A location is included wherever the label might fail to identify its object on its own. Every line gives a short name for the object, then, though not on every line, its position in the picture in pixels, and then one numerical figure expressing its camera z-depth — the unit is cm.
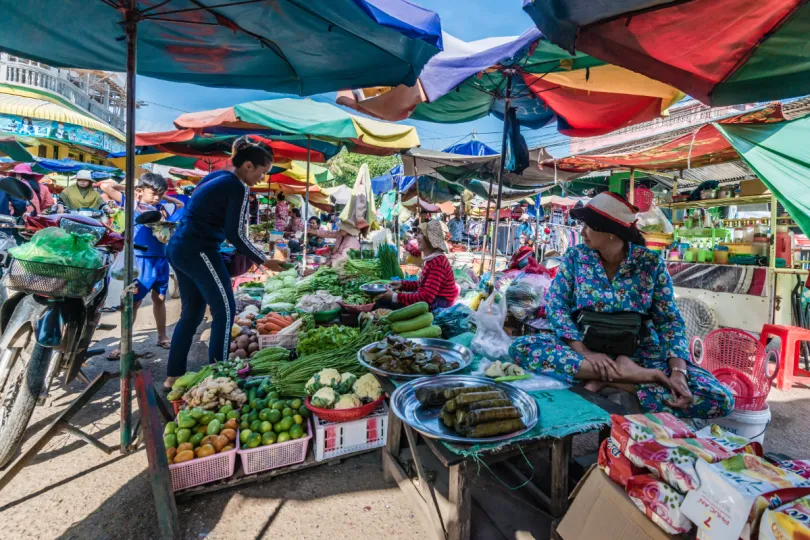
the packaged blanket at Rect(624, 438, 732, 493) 114
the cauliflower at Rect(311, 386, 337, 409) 242
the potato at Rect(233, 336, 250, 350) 375
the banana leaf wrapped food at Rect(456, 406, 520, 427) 161
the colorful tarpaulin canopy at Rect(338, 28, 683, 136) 335
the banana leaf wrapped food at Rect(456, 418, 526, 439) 158
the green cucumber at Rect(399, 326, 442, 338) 319
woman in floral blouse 225
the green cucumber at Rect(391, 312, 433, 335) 324
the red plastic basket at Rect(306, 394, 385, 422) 240
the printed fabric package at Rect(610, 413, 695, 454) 134
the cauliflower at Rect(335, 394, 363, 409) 244
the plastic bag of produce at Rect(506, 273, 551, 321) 395
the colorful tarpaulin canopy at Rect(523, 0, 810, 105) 197
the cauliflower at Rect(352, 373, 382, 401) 258
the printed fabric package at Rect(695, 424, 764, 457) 128
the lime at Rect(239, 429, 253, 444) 229
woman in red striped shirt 376
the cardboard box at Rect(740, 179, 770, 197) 507
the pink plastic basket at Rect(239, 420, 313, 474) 225
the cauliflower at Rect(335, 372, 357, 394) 260
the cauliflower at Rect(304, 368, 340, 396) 257
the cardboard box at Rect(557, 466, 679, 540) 122
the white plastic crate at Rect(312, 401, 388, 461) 245
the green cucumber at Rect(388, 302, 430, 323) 337
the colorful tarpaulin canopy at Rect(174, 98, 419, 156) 530
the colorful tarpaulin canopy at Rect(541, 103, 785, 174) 422
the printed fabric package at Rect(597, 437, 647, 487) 131
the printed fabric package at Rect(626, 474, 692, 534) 112
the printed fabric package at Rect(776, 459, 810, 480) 119
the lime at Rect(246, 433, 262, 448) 227
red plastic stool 383
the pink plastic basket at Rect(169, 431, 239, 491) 206
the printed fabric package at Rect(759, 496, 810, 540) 87
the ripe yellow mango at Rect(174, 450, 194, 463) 208
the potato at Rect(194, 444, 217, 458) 214
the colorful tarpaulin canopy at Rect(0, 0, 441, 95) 241
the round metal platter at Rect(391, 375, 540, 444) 163
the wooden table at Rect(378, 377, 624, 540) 163
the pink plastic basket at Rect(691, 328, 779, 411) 254
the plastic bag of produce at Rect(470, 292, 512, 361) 281
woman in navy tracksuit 298
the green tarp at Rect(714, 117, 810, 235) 385
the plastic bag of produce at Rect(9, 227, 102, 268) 205
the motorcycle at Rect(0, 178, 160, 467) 210
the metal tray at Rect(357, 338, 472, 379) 249
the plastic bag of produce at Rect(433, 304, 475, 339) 356
